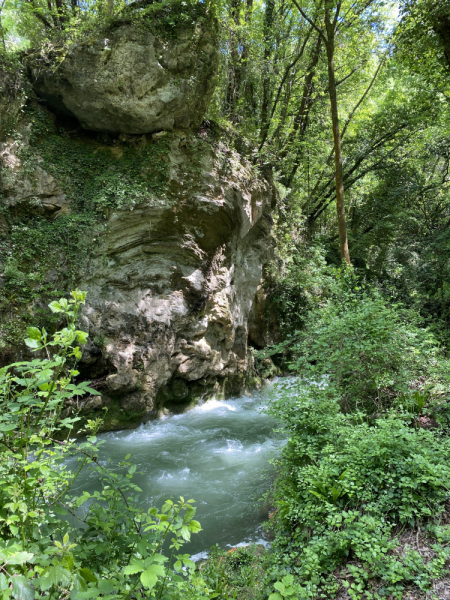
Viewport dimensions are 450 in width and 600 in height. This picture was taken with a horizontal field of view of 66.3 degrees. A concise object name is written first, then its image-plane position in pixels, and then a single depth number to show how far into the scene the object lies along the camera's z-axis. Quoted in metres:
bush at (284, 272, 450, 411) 4.44
